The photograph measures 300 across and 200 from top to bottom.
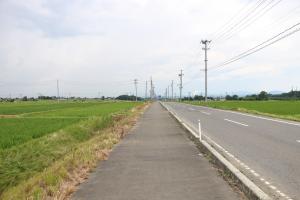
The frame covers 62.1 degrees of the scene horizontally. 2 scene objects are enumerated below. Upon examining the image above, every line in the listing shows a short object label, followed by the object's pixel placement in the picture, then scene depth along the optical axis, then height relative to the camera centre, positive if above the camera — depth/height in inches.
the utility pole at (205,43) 1921.9 +419.9
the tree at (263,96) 3243.2 +12.8
